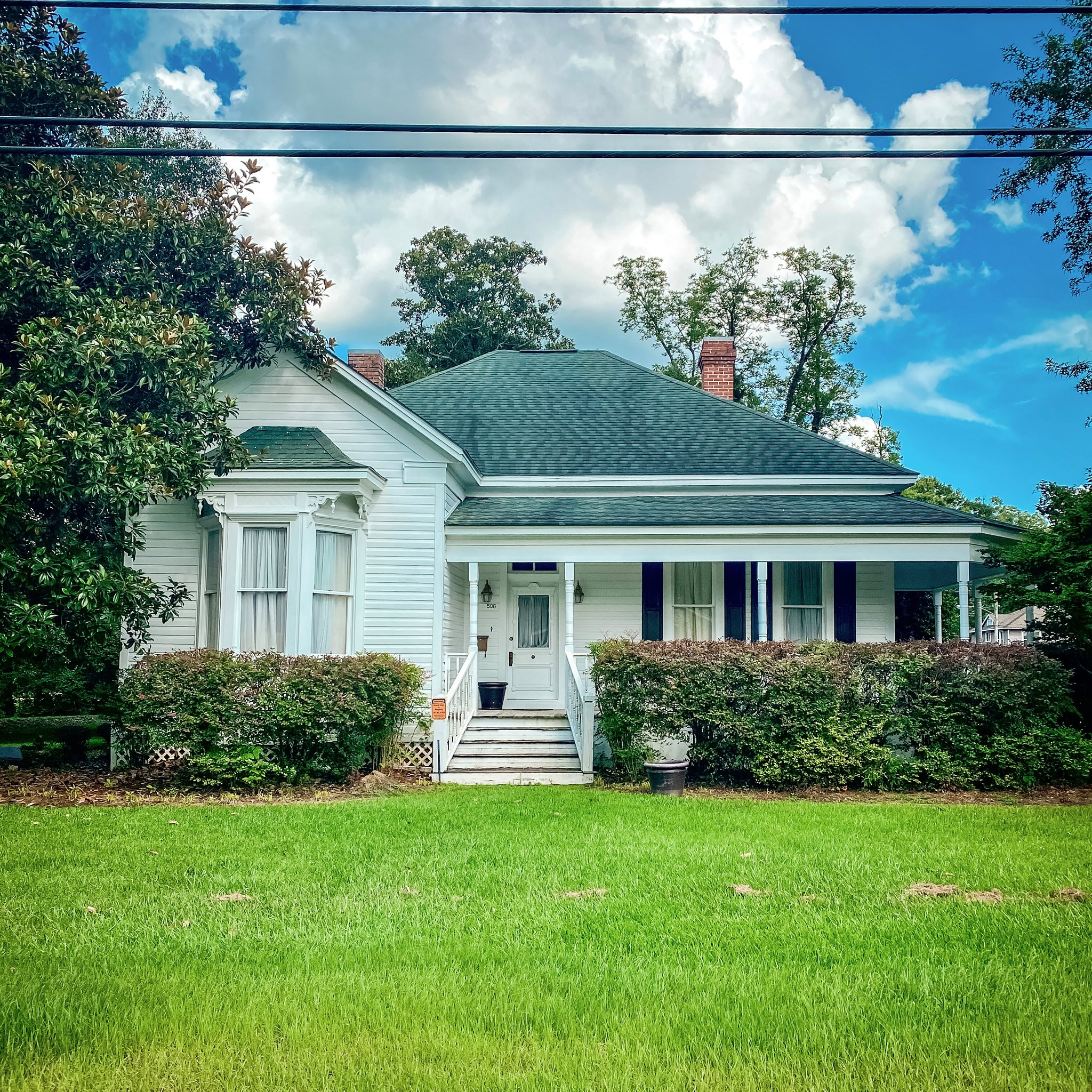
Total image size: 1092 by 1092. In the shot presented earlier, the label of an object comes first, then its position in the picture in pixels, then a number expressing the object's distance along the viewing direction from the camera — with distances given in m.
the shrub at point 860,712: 11.59
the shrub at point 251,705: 11.33
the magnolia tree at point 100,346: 10.45
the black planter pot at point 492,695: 15.01
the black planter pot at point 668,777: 11.05
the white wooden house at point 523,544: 12.95
